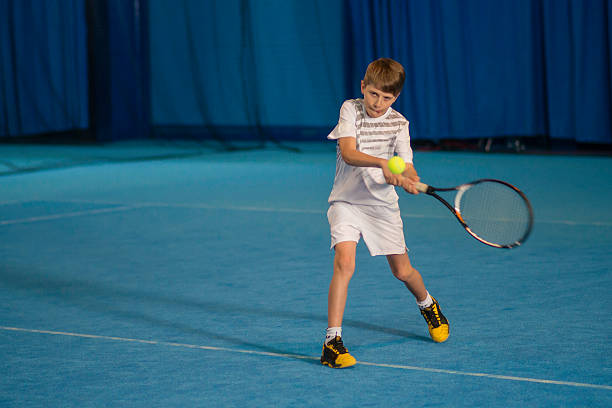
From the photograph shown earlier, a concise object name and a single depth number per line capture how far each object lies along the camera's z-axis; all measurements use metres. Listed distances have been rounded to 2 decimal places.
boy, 6.51
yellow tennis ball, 6.23
